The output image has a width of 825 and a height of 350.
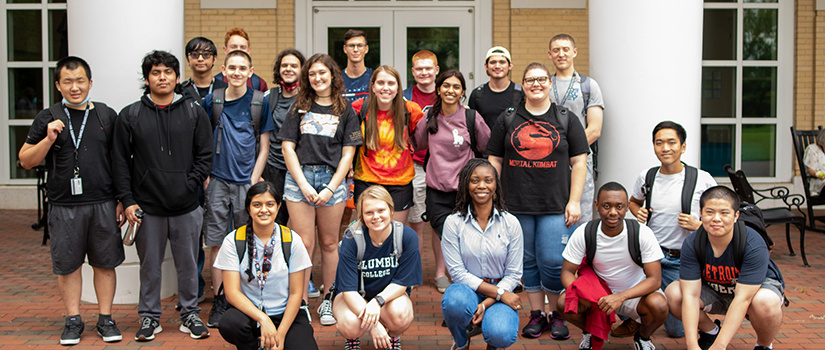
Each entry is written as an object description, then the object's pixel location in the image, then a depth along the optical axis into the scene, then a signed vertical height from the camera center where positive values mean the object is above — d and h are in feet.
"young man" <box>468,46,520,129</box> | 17.49 +1.78
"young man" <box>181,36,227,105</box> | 17.24 +2.35
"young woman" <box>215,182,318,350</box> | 12.87 -2.27
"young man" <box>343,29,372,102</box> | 18.70 +2.53
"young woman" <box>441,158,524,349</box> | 13.38 -1.85
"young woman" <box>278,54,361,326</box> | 15.74 +0.29
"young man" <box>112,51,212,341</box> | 14.94 -0.35
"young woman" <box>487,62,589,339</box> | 15.11 -0.34
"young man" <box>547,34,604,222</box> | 17.10 +1.72
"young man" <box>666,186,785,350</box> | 12.60 -2.28
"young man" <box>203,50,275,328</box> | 16.39 +0.16
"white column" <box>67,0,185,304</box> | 17.40 +2.94
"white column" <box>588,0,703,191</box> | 17.30 +2.14
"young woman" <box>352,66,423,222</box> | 16.49 +0.36
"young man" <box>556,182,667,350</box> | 13.48 -2.27
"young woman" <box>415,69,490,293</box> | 16.83 +0.45
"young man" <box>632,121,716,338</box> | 14.56 -0.89
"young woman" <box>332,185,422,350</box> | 13.24 -2.29
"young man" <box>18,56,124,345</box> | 14.49 -0.69
